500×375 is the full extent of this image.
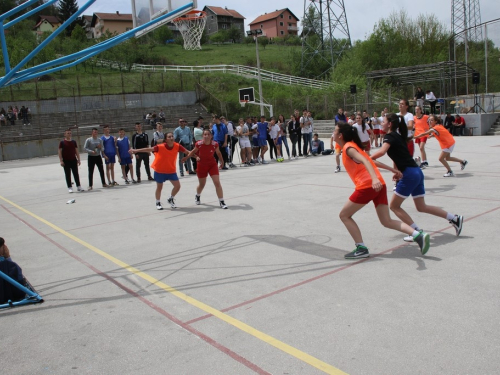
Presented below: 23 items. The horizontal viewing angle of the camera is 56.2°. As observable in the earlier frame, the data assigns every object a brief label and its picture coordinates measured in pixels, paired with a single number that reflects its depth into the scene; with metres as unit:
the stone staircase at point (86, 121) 34.09
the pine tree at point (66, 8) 99.39
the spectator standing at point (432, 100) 26.91
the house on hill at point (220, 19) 134.12
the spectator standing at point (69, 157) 14.38
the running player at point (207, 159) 10.33
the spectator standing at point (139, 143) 15.96
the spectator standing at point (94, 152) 14.87
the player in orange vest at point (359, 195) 6.03
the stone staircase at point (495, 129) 25.32
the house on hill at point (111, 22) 104.81
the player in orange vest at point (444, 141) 11.87
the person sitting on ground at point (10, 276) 5.37
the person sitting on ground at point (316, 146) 21.30
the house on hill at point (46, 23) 101.78
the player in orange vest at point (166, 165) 10.64
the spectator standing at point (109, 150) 15.36
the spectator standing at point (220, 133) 17.45
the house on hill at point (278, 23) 140.62
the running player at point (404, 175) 6.72
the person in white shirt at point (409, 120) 11.20
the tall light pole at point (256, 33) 30.87
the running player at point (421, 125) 13.72
